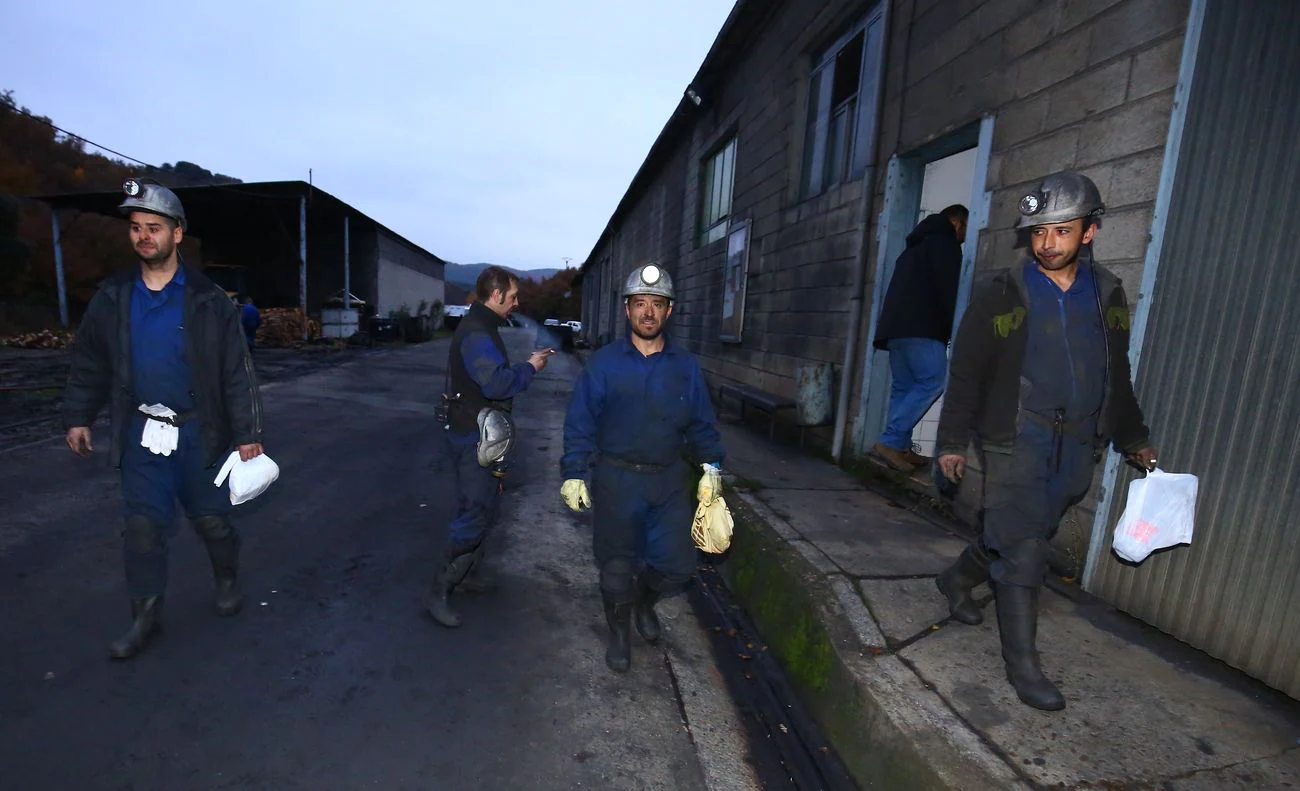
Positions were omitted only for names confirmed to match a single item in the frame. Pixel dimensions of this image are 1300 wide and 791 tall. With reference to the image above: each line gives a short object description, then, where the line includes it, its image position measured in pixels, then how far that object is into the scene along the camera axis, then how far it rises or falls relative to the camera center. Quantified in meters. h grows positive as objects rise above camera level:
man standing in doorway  4.84 +0.17
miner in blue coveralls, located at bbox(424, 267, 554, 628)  3.22 -0.62
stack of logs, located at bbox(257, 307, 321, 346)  22.00 -1.45
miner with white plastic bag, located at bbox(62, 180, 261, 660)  2.87 -0.50
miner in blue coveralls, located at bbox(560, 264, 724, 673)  2.94 -0.63
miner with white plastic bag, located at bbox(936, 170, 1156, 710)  2.41 -0.15
